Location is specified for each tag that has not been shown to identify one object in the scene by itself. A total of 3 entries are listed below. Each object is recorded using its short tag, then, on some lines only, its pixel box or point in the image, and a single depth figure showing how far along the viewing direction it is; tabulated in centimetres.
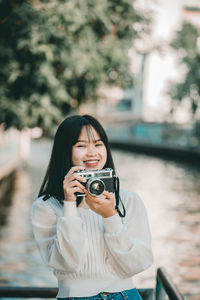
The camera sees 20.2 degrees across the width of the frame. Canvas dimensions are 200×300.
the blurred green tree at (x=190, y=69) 3734
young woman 219
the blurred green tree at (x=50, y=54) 724
